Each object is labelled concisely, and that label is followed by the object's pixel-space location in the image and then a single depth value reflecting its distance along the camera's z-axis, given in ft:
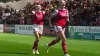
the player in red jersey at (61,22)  43.96
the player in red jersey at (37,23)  50.52
